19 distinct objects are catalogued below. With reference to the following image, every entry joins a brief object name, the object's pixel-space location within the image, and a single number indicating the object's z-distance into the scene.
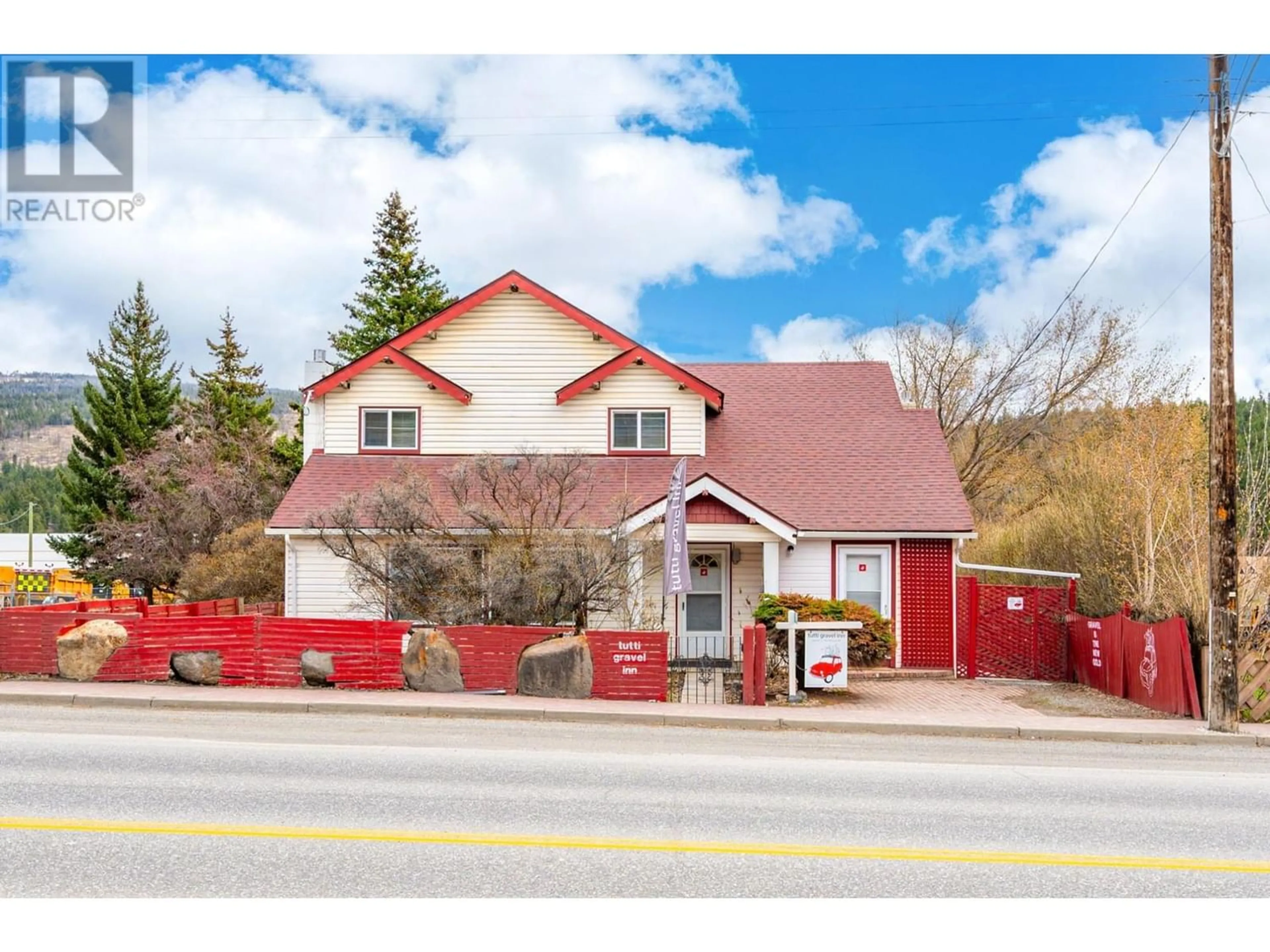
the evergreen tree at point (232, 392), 57.53
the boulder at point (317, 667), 17.08
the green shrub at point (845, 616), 19.03
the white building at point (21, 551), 90.62
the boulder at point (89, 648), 17.25
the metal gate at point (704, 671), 17.58
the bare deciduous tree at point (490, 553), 18.41
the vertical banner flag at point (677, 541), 18.12
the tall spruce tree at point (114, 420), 51.25
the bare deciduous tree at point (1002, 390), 40.44
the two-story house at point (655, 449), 22.33
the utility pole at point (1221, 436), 14.92
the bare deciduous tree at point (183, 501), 31.47
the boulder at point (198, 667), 17.11
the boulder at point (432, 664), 16.98
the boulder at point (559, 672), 16.77
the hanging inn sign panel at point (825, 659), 16.98
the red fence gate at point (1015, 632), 21.53
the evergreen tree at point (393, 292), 56.19
